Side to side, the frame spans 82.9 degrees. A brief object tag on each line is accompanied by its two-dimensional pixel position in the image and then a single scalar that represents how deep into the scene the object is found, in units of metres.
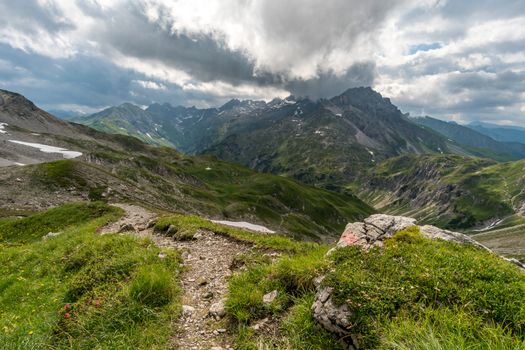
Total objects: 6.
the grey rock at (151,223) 26.04
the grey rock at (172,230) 22.34
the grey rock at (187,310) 10.25
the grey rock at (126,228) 26.45
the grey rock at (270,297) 9.98
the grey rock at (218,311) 10.00
